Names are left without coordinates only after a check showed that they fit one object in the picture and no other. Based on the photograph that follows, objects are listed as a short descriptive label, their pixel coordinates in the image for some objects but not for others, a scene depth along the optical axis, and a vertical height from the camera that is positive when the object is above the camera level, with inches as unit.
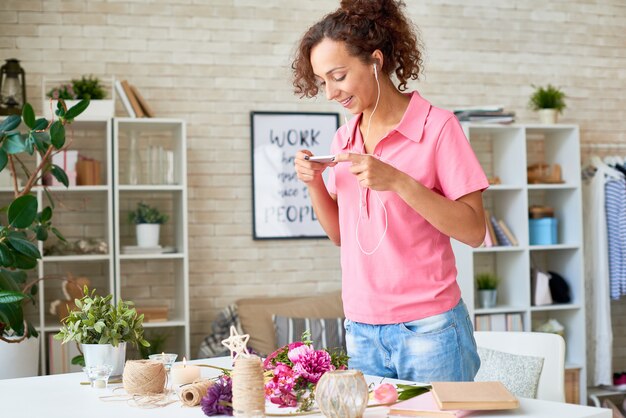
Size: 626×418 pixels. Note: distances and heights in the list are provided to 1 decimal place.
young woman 72.9 +3.1
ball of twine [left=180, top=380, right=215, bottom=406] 66.5 -12.3
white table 60.4 -13.4
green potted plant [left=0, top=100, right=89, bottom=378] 134.3 +1.4
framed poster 189.3 +13.3
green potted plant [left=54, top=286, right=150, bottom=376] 79.3 -8.7
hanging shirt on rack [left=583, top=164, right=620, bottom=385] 198.5 -11.0
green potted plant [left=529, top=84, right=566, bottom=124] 197.3 +31.3
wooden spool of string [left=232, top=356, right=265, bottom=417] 60.4 -10.8
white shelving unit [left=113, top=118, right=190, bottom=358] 171.3 +1.5
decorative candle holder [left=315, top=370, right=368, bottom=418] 56.9 -10.8
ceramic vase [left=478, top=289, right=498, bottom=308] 193.8 -14.6
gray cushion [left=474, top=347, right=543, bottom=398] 109.6 -18.0
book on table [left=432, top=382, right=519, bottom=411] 58.6 -11.5
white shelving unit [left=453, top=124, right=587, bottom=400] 193.6 +2.2
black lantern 165.3 +30.5
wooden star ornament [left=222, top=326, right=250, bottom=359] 66.8 -8.6
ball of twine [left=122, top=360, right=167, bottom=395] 70.9 -11.8
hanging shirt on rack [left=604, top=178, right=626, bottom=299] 198.5 +0.4
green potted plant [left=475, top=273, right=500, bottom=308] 193.9 -12.7
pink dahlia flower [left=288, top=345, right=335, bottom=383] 65.6 -9.9
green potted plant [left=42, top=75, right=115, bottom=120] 165.9 +29.0
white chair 110.8 -15.6
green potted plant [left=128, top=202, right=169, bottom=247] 172.6 +3.5
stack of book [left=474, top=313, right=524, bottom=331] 192.1 -20.1
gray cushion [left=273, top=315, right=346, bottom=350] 168.6 -18.9
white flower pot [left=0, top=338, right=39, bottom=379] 144.5 -20.6
